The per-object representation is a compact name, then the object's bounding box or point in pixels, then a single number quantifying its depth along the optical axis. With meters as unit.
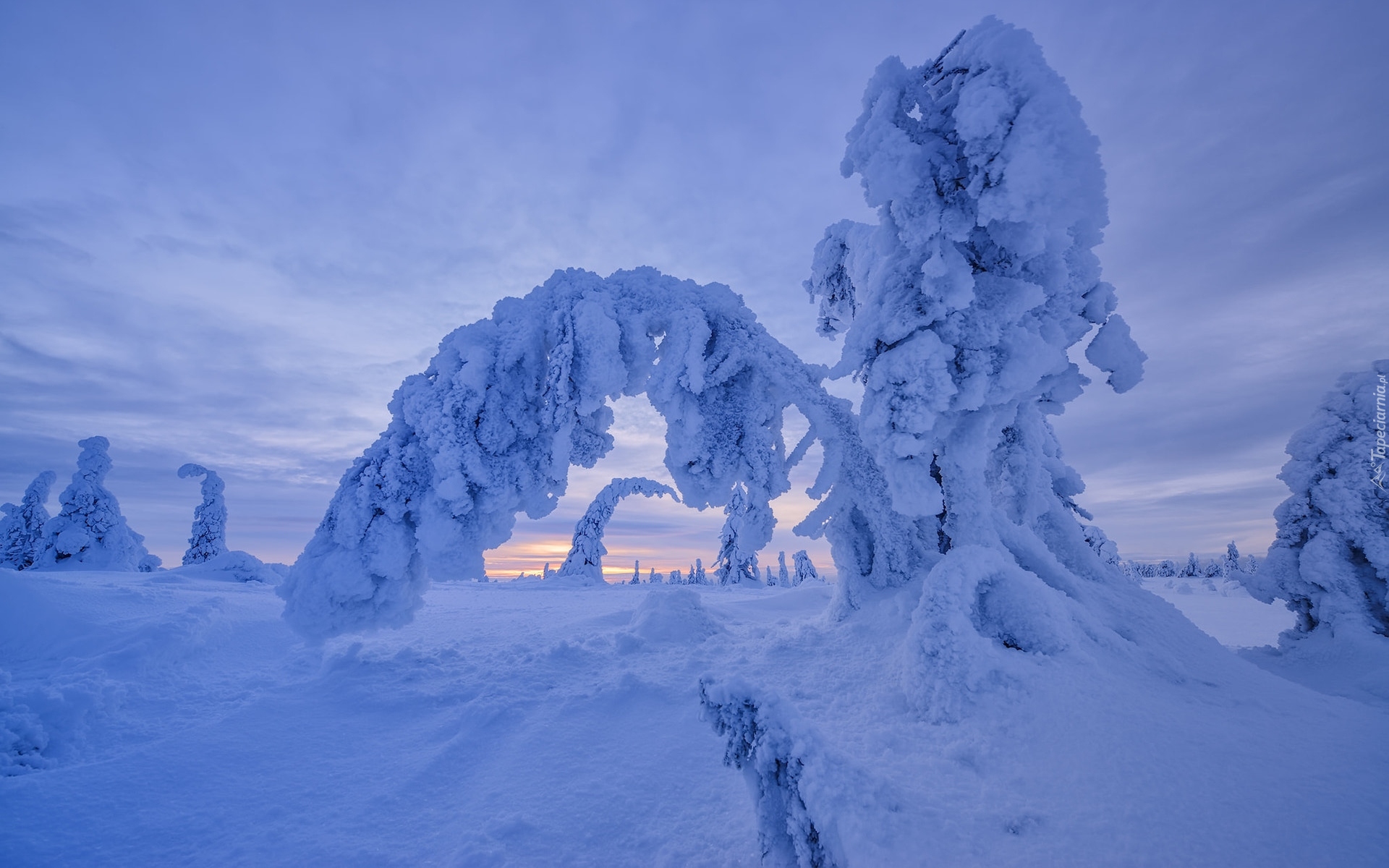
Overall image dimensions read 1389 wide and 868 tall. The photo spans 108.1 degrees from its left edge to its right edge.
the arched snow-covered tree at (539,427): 5.93
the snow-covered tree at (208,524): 23.72
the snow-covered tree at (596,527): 24.70
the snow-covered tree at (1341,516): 7.46
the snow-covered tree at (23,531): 20.41
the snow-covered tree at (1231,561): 39.09
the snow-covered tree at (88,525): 19.38
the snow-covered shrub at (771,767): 2.95
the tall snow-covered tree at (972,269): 5.37
